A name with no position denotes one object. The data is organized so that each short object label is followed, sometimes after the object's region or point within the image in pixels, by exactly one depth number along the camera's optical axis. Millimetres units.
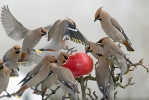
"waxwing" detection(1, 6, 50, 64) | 6598
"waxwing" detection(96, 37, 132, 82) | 6323
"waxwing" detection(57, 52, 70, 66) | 6328
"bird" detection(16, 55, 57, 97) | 6318
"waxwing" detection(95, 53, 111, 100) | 6353
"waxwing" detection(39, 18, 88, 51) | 6371
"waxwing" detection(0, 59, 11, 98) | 6723
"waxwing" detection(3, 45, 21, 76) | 6755
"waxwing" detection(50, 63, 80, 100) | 6270
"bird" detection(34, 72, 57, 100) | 6349
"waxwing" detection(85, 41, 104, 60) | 6426
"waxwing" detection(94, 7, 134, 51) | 6489
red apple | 6304
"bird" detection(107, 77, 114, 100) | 6355
